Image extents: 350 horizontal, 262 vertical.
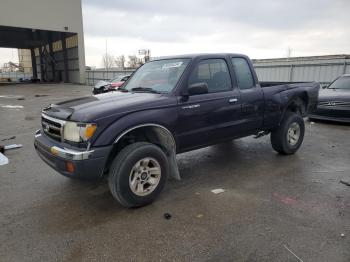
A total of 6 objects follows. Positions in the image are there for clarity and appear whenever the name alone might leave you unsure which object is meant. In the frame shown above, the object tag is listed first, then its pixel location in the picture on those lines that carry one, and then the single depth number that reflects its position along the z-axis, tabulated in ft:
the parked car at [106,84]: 62.06
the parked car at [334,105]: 27.50
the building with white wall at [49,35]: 99.60
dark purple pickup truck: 10.53
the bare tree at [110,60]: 277.35
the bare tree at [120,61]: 264.54
